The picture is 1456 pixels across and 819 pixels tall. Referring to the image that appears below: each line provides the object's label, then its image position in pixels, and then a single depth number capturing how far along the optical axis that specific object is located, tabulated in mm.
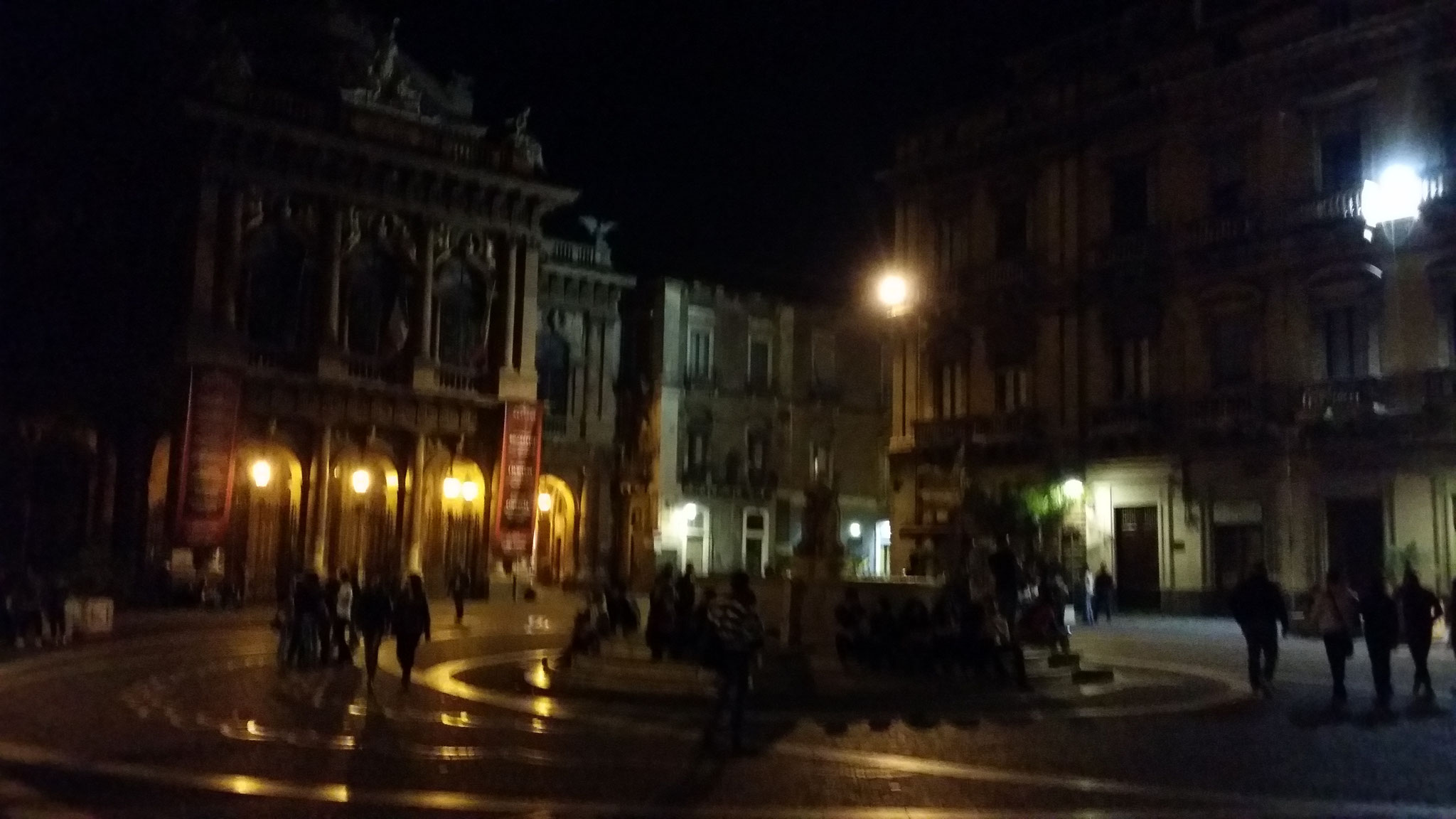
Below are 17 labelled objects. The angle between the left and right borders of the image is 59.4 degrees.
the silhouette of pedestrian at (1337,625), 15742
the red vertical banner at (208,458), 33625
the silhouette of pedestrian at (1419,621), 16188
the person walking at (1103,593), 31812
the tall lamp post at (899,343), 39562
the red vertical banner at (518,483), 39875
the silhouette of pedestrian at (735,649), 11961
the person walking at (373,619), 16797
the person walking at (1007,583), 17562
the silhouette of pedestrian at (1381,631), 15680
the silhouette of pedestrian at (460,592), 28547
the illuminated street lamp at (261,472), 35031
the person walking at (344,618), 20344
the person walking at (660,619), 16797
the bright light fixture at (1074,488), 34719
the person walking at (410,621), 16594
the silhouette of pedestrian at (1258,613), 16750
